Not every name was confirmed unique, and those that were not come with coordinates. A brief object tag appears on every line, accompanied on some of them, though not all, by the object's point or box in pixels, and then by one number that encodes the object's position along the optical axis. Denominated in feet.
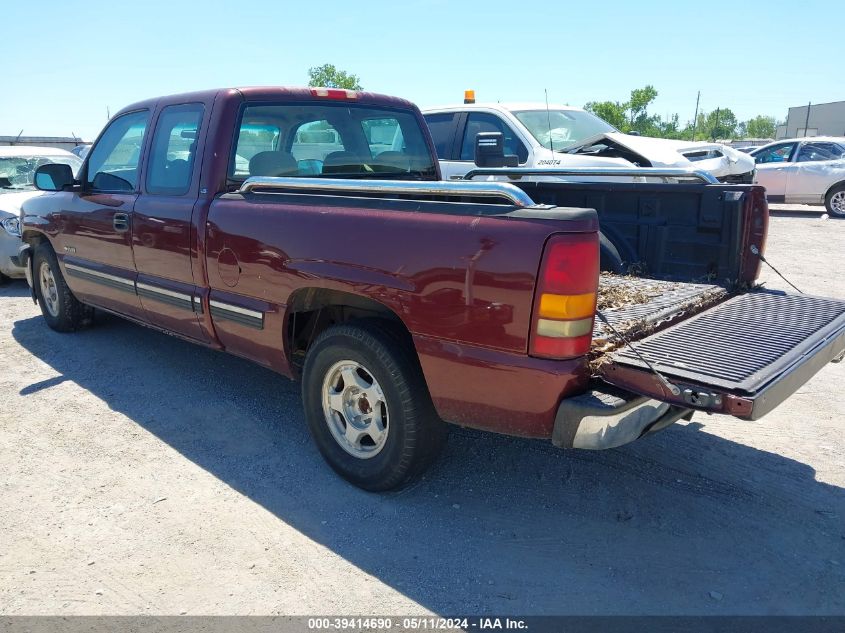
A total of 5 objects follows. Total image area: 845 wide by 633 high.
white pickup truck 26.00
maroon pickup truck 8.68
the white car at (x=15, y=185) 25.62
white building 191.93
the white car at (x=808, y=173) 47.52
